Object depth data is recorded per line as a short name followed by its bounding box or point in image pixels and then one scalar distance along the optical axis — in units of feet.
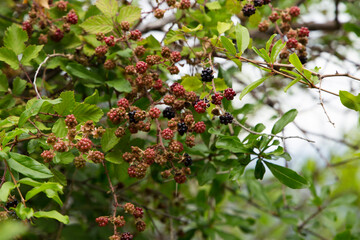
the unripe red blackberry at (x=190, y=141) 3.72
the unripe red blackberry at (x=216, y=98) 3.64
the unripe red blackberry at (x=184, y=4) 3.97
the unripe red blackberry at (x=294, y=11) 4.15
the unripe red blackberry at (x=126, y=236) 3.61
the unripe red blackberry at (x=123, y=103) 3.71
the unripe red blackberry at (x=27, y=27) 4.03
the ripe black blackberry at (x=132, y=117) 3.68
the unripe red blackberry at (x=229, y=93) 3.68
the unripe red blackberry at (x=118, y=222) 3.60
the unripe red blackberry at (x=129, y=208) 3.64
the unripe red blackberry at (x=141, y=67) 3.74
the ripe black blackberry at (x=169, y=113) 3.76
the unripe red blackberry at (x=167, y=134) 3.66
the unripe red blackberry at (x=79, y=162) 3.61
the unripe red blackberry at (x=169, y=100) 3.74
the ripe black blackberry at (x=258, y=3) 4.03
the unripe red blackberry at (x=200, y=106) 3.67
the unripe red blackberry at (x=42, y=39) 4.08
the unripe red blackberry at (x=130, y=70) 3.80
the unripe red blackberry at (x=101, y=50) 3.90
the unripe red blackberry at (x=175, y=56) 3.82
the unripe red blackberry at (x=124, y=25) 3.92
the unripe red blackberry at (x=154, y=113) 3.69
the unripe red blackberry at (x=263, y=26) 4.16
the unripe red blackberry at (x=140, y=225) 3.65
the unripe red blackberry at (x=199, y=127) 3.70
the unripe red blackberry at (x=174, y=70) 3.80
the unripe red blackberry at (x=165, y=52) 3.83
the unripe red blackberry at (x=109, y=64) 3.95
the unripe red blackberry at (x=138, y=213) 3.67
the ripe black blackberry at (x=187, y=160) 3.74
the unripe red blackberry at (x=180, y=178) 3.71
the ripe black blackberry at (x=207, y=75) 3.77
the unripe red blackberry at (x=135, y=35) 3.88
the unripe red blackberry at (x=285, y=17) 4.11
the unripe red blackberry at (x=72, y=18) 4.04
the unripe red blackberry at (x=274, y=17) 4.12
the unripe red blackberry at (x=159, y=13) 3.98
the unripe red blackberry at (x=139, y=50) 3.87
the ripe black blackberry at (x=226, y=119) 3.67
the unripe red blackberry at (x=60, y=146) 3.55
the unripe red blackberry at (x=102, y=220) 3.60
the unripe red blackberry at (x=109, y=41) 3.89
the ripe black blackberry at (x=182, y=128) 3.70
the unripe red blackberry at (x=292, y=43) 3.96
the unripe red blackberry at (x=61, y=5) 4.14
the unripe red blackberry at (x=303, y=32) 4.02
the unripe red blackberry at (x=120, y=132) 3.71
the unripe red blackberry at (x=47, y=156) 3.55
